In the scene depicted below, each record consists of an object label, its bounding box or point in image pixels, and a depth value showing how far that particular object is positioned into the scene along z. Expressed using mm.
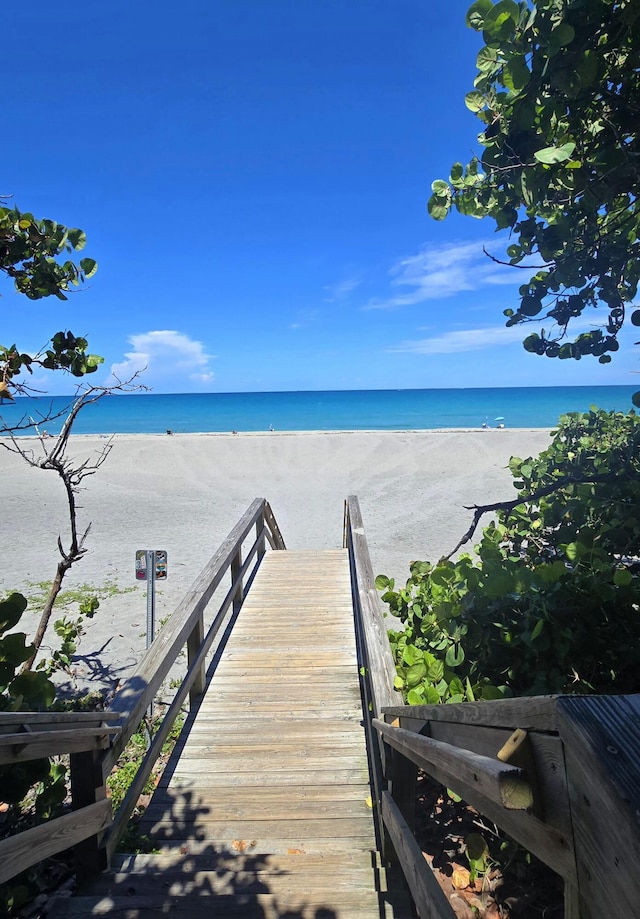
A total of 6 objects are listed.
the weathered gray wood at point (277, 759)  2762
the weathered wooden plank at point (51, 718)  1466
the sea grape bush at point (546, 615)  2219
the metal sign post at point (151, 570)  4207
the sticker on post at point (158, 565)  4246
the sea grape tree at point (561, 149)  1633
